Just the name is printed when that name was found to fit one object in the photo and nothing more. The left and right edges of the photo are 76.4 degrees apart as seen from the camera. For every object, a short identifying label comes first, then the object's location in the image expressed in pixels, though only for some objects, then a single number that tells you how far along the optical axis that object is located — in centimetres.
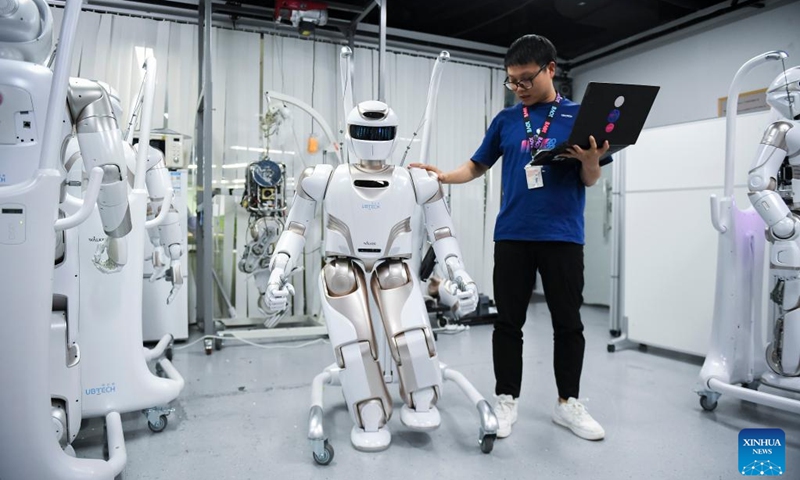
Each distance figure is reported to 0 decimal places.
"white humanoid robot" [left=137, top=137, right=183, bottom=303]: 229
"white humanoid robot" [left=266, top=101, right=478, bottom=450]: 185
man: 193
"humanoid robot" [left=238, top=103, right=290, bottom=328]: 381
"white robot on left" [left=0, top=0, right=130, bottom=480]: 125
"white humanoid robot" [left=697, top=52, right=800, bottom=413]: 214
